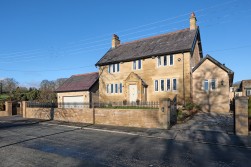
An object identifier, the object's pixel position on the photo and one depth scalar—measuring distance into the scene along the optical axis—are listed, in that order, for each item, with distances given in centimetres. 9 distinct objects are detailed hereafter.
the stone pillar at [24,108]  2191
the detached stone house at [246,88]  3797
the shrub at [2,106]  2656
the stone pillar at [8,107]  2549
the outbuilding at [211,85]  1952
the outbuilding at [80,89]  2772
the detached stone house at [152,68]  2114
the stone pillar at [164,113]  1271
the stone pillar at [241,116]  1042
